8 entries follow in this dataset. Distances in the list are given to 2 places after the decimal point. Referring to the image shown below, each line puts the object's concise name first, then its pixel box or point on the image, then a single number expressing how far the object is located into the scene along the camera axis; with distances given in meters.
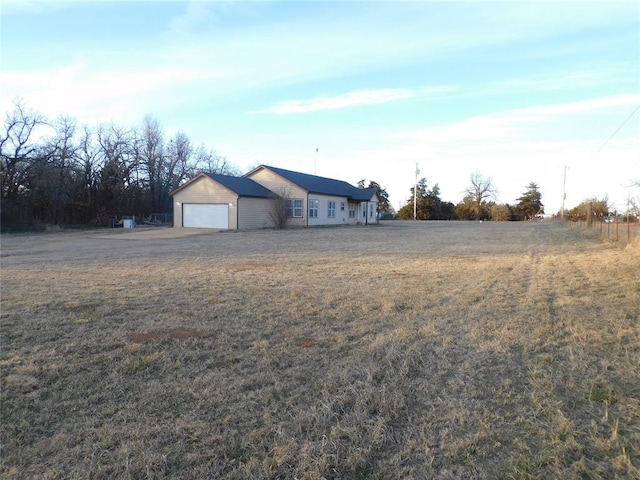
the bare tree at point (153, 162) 44.91
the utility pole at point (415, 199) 60.77
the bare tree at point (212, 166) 57.66
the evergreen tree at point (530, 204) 74.62
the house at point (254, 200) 30.50
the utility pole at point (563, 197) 60.64
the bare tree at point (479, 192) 77.62
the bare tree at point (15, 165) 29.67
